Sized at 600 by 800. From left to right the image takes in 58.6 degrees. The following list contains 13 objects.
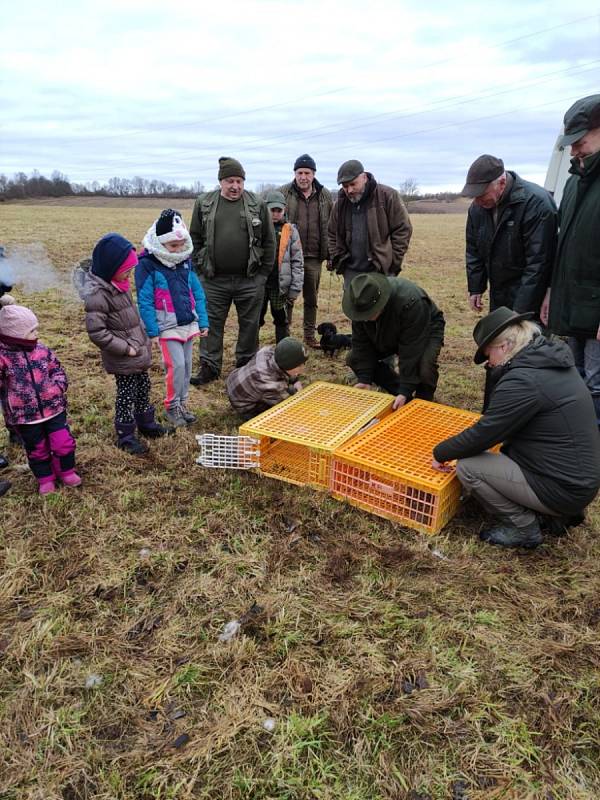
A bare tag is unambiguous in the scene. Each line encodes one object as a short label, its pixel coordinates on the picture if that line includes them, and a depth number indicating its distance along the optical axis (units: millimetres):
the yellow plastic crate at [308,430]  3721
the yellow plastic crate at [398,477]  3285
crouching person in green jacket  4156
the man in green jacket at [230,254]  5312
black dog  6758
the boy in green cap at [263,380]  4523
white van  8484
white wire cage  3947
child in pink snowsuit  3377
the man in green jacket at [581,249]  3371
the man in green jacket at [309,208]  6445
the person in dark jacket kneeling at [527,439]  2918
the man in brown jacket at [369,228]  5320
